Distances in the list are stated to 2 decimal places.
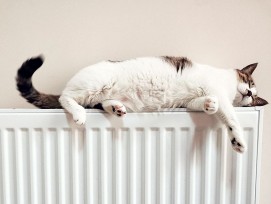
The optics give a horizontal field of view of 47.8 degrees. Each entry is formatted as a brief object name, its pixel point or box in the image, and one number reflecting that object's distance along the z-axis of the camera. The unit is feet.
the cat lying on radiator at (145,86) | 2.87
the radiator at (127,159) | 2.85
